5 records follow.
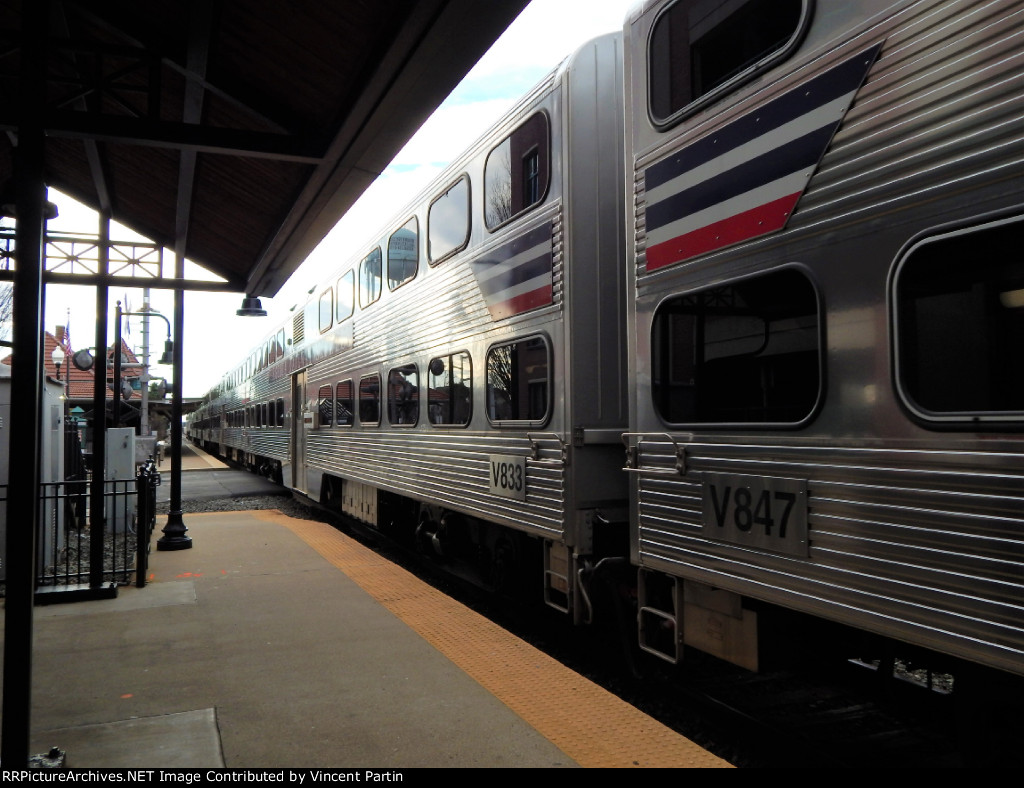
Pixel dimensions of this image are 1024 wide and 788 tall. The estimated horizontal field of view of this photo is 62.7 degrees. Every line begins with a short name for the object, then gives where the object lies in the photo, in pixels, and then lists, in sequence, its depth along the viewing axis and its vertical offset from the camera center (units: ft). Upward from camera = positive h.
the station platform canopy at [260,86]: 12.13 +6.22
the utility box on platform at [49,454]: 23.34 -0.71
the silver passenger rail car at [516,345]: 17.66 +2.11
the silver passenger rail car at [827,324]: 8.93 +1.31
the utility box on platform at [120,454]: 34.60 -0.94
